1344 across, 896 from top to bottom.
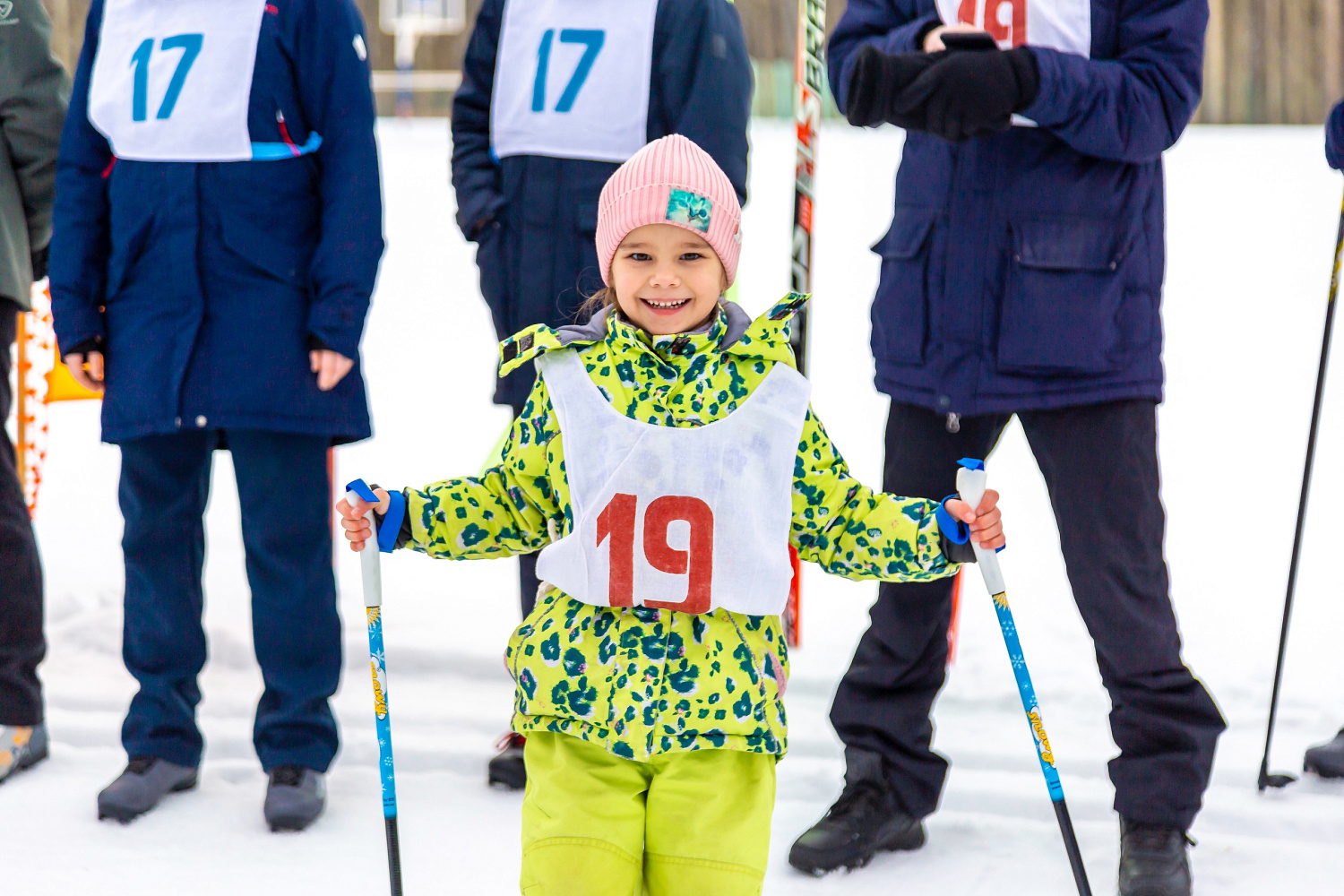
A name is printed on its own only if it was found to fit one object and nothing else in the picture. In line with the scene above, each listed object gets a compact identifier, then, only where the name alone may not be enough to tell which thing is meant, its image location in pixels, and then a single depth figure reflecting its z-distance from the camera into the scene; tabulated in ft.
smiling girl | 10.15
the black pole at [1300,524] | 15.90
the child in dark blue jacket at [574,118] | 16.28
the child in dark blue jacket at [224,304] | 15.21
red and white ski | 19.76
